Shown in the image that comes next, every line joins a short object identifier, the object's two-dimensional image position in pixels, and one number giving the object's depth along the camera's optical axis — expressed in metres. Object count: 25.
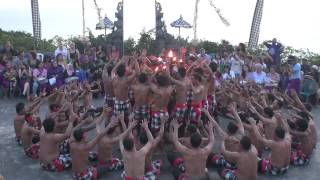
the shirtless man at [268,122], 9.58
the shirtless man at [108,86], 10.86
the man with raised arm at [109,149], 8.47
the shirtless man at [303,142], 9.32
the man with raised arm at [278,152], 8.43
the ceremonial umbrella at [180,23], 23.02
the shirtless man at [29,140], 9.40
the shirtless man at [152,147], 8.13
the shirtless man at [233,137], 8.33
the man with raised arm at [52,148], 8.54
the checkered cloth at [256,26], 20.64
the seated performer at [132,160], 7.40
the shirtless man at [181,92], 9.63
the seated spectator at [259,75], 14.96
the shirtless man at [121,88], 9.89
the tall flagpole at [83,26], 25.26
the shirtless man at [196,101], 9.94
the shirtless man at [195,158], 7.57
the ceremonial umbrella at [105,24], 23.09
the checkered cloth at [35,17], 21.06
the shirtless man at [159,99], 9.29
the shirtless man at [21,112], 10.06
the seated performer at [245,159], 7.64
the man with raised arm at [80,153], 8.04
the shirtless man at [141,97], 9.51
